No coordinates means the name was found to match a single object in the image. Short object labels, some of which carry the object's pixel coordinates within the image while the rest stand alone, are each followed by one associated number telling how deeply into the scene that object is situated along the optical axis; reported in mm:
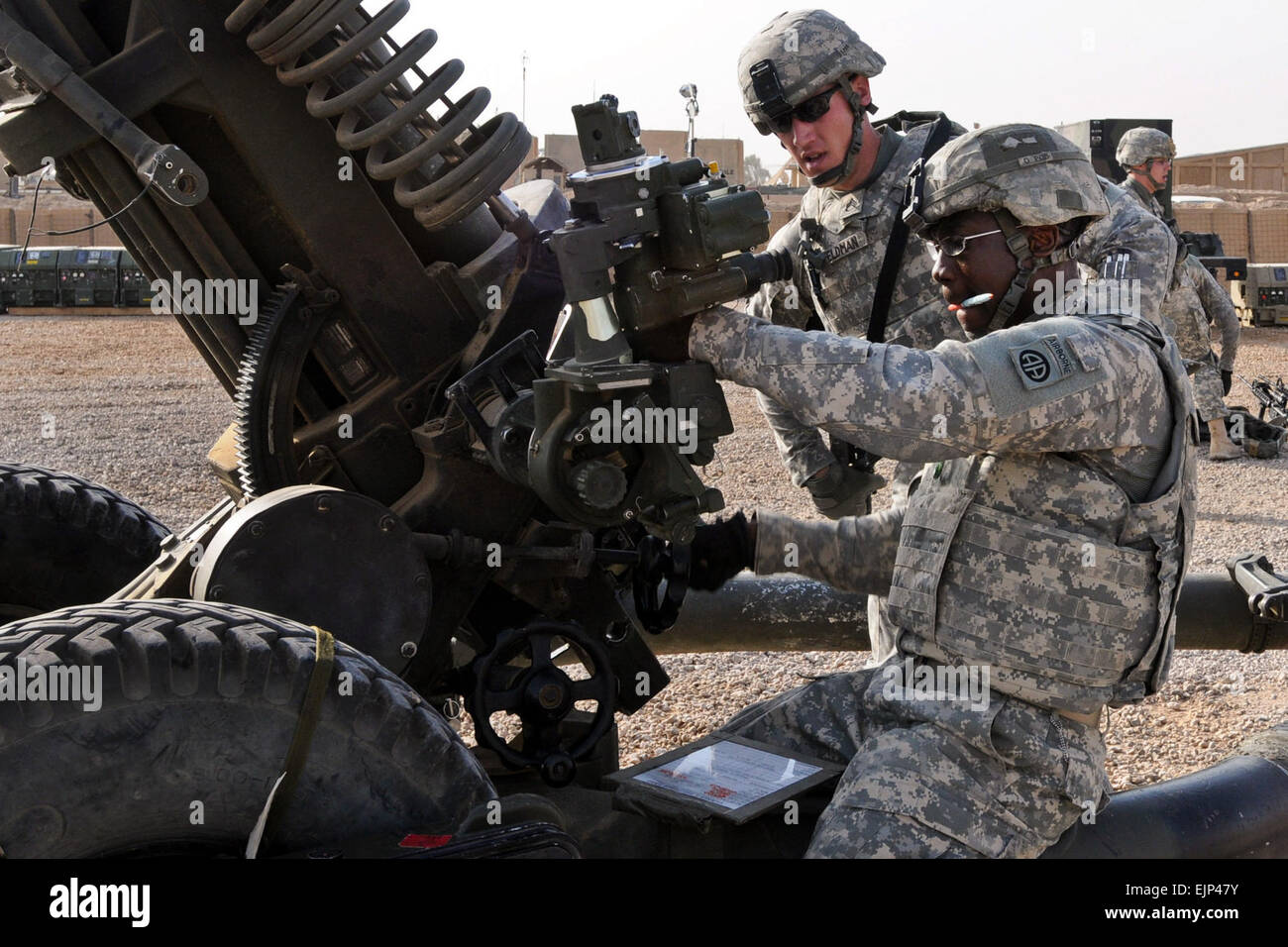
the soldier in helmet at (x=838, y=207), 3912
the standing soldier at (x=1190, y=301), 9594
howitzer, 2389
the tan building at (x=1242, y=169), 36094
